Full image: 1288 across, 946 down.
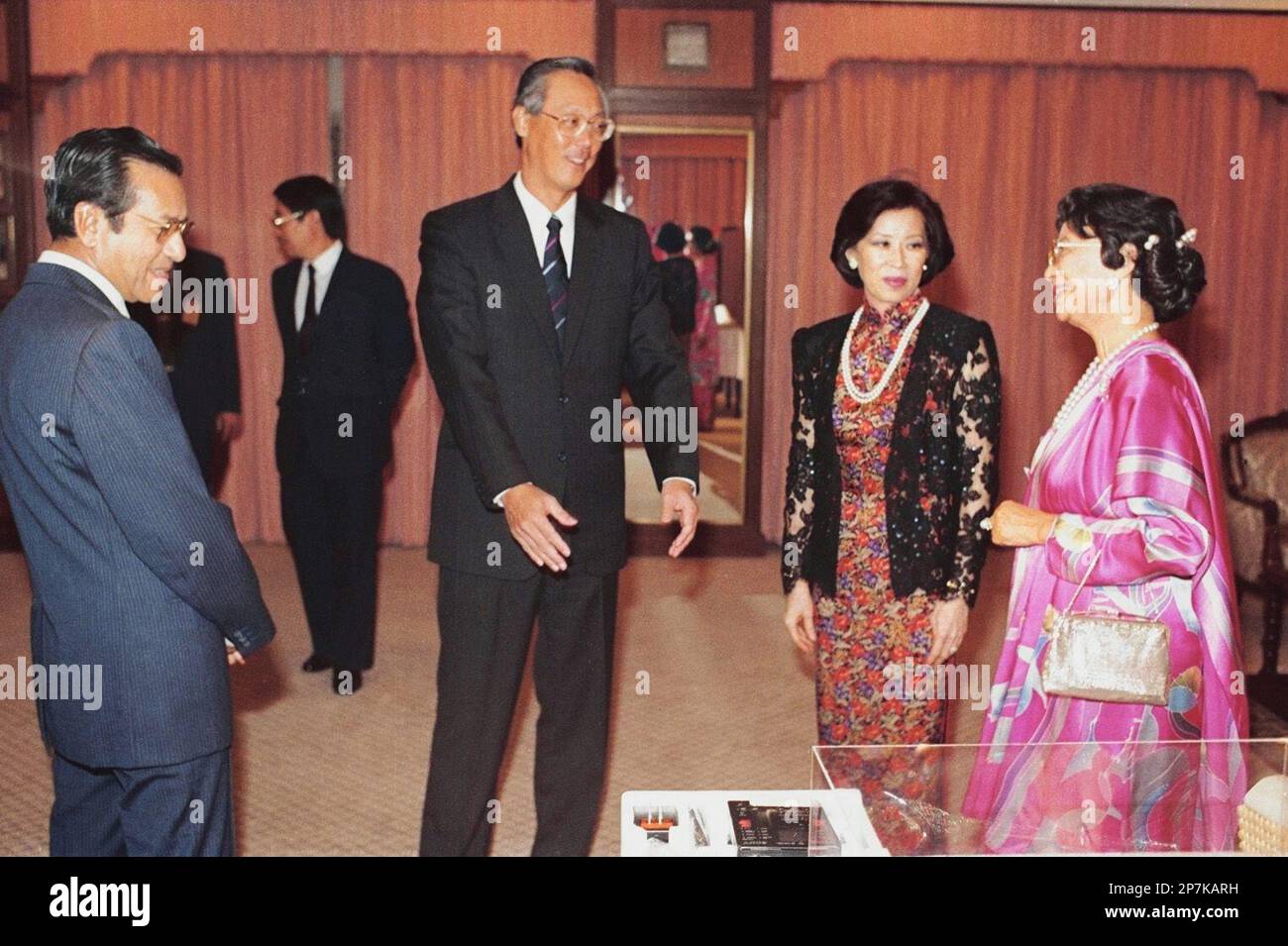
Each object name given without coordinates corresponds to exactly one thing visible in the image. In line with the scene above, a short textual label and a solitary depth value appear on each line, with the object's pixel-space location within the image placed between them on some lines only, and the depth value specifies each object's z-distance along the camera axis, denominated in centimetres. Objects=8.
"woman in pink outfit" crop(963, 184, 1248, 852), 206
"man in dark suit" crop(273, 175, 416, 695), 429
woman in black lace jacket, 242
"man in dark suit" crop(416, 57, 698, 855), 242
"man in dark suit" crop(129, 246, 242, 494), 455
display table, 170
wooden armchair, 448
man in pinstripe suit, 169
